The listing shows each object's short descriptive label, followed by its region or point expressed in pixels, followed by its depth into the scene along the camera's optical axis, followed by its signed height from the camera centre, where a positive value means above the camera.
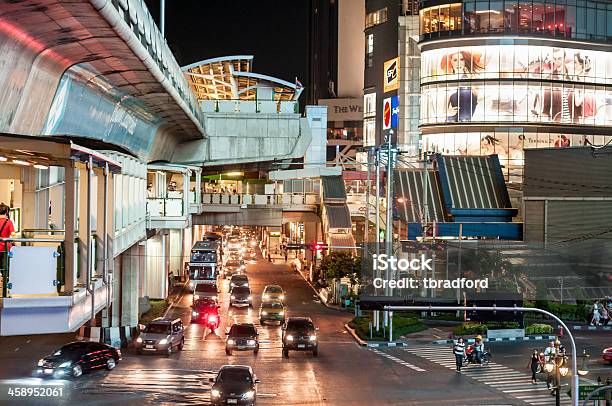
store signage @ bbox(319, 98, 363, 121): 151.50 +14.75
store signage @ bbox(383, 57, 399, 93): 98.00 +13.38
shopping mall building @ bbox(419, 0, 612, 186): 80.00 +10.63
